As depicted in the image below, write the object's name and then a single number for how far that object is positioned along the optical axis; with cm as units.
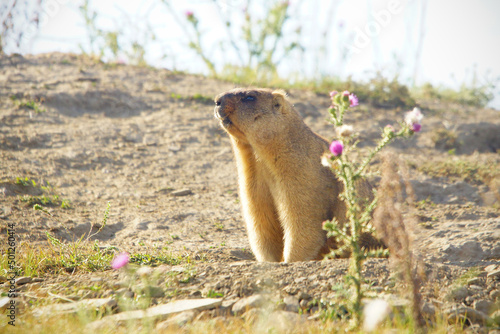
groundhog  934
